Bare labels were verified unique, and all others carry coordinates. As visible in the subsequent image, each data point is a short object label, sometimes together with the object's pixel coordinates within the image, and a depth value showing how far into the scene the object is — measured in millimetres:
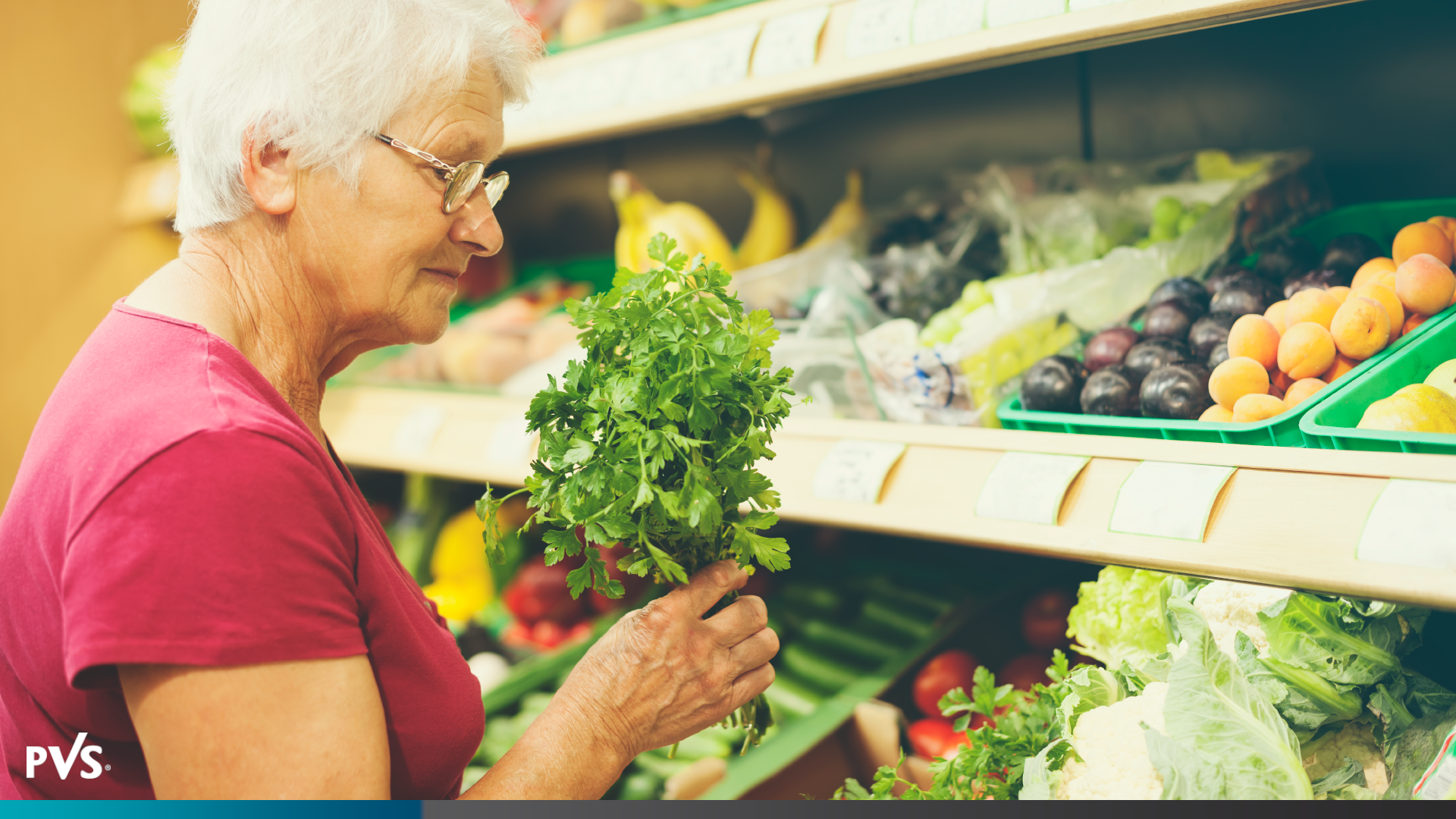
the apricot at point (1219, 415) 1163
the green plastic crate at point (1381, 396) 953
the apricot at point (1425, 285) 1169
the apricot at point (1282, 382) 1192
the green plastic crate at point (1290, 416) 1077
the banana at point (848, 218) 2055
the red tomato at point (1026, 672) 1743
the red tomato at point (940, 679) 1760
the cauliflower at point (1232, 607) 1169
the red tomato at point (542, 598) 2457
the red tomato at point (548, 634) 2412
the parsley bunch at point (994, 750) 1150
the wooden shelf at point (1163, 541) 914
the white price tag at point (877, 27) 1378
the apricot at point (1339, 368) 1162
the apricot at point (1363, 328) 1136
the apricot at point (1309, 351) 1148
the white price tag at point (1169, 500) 1014
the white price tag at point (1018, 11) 1220
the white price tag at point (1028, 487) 1126
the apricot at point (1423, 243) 1225
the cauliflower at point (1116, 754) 1033
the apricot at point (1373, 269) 1224
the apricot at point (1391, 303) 1162
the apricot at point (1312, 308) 1183
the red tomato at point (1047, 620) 1783
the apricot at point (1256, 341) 1197
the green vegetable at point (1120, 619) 1303
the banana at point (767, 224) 2236
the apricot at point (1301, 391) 1126
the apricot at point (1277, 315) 1231
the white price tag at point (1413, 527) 851
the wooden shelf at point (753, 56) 1168
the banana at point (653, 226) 2146
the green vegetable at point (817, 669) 1959
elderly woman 738
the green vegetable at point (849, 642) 1969
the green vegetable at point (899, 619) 1944
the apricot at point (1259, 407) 1109
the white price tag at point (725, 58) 1571
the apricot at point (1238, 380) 1157
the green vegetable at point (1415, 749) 1027
